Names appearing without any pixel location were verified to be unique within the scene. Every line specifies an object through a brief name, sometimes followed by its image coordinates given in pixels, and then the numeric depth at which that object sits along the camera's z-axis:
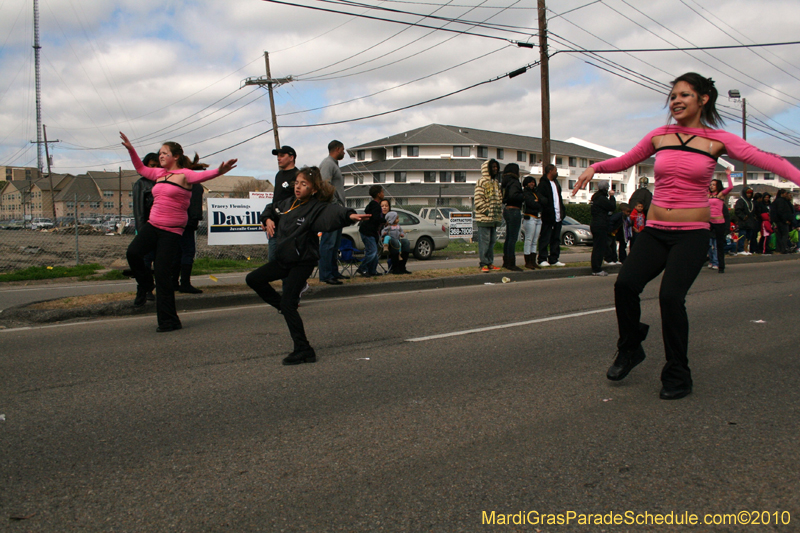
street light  43.69
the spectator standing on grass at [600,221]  12.15
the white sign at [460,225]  22.08
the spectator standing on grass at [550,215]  12.23
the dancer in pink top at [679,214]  4.02
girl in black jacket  5.32
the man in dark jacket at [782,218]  18.22
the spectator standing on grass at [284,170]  8.47
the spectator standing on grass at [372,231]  11.10
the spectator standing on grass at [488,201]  11.41
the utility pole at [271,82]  34.06
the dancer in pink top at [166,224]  6.75
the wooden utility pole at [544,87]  18.58
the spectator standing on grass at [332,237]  9.77
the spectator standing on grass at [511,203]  11.72
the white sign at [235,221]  16.42
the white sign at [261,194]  19.76
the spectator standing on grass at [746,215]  17.53
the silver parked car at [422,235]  18.59
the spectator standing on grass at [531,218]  12.01
